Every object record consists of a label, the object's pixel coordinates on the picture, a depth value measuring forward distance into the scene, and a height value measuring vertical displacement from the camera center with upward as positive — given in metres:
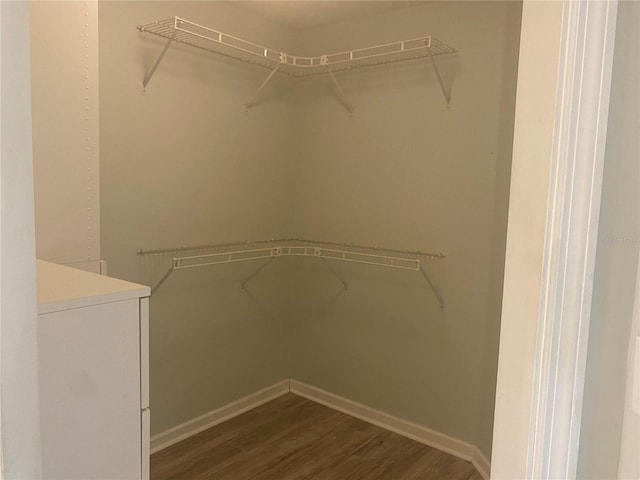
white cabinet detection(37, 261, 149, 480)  1.16 -0.49
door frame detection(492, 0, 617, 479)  0.63 -0.04
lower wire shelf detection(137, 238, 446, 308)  2.75 -0.40
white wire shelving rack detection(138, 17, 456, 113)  2.53 +0.81
